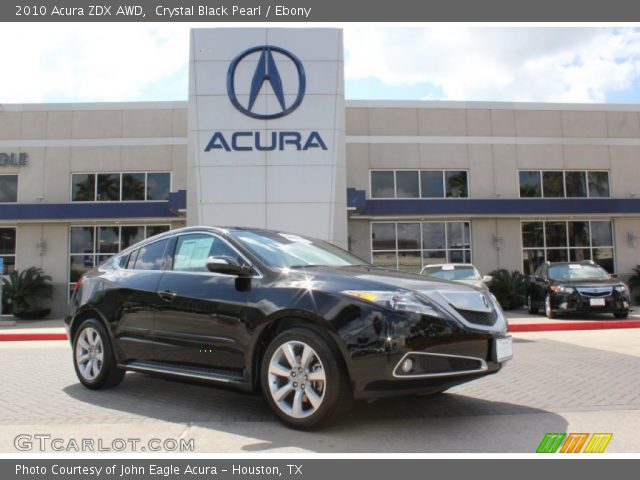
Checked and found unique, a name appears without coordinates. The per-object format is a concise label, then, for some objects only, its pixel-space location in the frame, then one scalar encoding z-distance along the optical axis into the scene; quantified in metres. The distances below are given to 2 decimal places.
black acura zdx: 3.76
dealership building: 19.53
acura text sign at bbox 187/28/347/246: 15.52
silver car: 12.37
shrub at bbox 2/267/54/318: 18.34
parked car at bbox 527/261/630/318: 13.36
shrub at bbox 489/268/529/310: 18.31
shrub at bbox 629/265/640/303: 20.11
